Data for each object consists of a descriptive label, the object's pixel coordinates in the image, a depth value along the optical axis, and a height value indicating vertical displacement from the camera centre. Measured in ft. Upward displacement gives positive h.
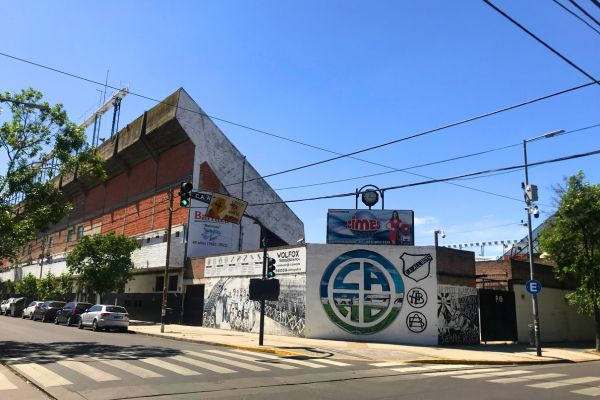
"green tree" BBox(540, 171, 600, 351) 77.20 +10.12
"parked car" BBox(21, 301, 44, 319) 121.39 -4.55
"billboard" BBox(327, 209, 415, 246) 80.43 +11.55
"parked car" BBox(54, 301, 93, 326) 99.40 -4.12
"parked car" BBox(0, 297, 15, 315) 152.11 -4.93
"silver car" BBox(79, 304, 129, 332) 86.38 -4.39
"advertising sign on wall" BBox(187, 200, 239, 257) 118.01 +14.46
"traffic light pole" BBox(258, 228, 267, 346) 64.07 -3.31
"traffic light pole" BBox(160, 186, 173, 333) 86.12 +2.57
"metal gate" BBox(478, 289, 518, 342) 82.38 -2.12
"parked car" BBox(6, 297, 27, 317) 145.79 -4.91
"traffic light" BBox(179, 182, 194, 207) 61.41 +12.32
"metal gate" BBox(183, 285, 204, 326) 103.60 -2.14
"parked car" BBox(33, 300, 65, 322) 113.60 -4.51
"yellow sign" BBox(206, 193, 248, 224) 72.02 +12.65
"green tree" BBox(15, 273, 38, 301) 179.01 +1.50
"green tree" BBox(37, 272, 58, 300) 151.33 +1.39
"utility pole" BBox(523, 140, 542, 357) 66.23 +7.05
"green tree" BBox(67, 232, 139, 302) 117.70 +7.38
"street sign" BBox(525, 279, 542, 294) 66.95 +2.14
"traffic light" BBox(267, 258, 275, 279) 67.87 +3.68
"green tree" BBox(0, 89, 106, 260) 60.75 +15.37
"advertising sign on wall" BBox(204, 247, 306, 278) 82.38 +5.97
